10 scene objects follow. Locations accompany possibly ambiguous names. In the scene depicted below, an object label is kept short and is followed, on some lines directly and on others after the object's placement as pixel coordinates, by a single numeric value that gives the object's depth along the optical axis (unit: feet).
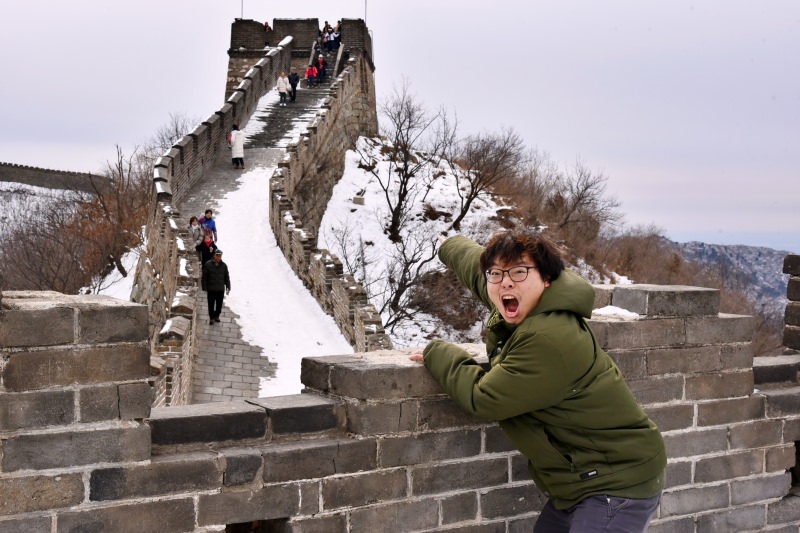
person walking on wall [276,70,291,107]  109.00
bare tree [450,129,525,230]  117.50
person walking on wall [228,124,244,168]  85.94
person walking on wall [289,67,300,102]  110.73
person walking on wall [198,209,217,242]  60.90
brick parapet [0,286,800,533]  11.07
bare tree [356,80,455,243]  111.34
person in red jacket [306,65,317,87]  119.14
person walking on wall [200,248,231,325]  52.01
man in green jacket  10.98
